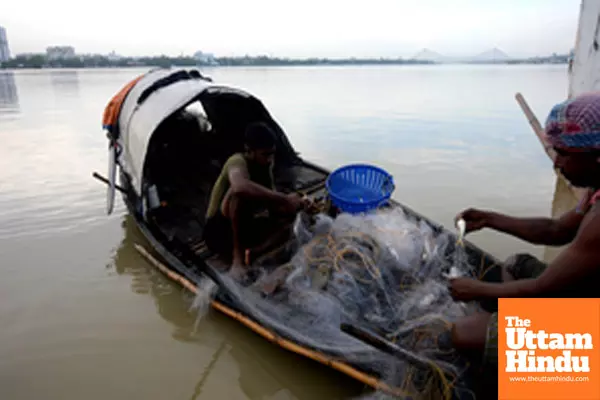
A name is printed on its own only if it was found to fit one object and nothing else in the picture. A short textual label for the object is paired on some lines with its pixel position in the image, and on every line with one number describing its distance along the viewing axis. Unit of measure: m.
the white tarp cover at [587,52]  6.49
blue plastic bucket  4.31
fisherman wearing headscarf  1.58
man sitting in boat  3.31
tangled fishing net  2.24
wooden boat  2.79
